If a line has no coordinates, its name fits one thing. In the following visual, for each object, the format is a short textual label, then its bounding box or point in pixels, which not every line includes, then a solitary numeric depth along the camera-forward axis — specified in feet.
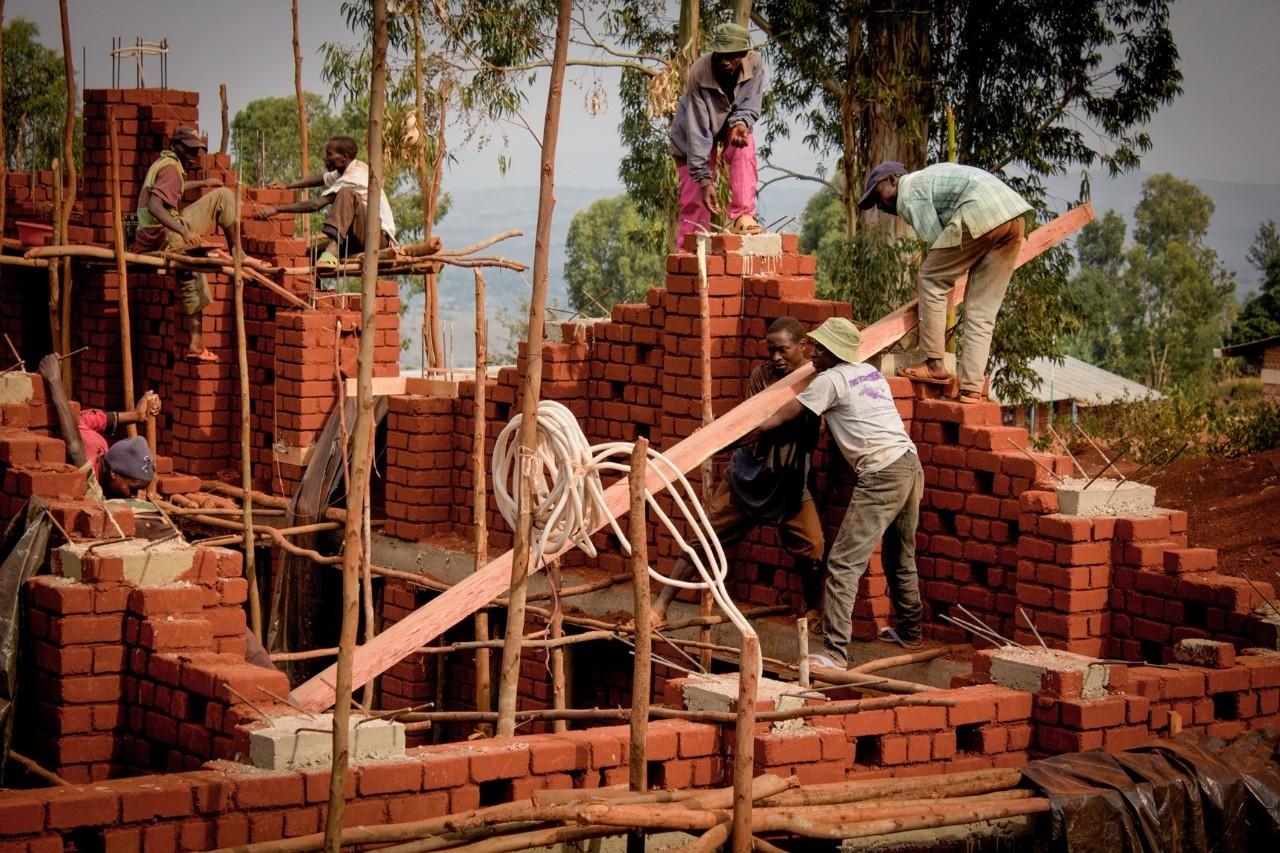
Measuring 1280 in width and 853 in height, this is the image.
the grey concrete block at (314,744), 21.63
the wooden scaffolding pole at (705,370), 32.07
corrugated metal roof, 101.60
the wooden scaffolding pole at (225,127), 50.75
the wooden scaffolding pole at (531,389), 23.58
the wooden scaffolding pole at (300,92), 50.26
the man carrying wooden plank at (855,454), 30.09
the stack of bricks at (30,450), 30.58
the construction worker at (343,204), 45.57
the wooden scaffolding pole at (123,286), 41.86
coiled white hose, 25.31
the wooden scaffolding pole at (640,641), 22.20
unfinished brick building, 22.20
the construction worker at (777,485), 31.65
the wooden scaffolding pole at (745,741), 20.92
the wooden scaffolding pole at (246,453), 36.11
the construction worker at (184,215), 46.62
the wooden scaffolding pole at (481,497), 33.27
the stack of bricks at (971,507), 31.35
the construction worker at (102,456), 32.91
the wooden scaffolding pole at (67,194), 46.47
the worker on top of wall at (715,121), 35.88
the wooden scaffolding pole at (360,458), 19.71
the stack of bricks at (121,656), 25.73
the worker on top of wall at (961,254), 32.55
